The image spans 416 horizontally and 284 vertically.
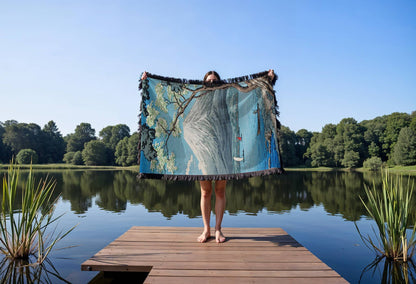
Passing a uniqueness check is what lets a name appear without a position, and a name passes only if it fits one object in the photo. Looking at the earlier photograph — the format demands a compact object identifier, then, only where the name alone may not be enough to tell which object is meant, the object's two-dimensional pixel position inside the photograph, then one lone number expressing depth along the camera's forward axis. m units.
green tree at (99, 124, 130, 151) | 76.19
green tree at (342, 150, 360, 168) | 51.72
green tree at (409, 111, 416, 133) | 48.46
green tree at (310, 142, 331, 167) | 56.27
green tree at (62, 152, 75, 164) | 70.33
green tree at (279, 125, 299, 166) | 60.47
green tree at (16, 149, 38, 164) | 59.59
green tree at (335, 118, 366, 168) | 52.25
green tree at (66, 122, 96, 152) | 79.44
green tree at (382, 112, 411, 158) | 52.91
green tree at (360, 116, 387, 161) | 54.09
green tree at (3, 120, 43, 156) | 72.56
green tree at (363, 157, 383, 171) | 44.05
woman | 4.33
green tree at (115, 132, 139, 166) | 61.88
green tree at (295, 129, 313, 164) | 67.00
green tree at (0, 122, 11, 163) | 69.69
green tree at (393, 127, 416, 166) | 45.31
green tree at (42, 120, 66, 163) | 77.56
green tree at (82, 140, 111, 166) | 64.50
